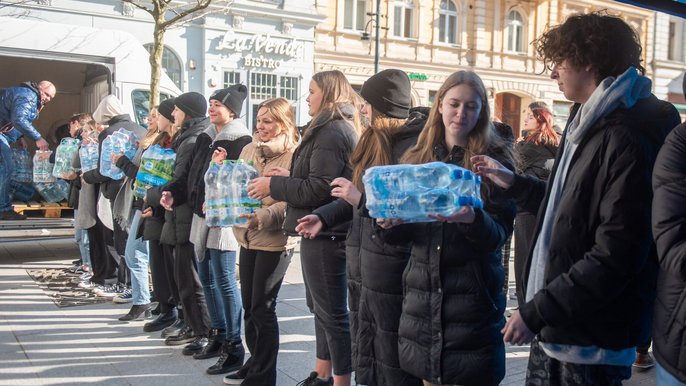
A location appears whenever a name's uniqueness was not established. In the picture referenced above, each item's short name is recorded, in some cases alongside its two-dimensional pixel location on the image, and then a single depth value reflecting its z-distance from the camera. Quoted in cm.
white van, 901
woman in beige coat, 432
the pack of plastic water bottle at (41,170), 943
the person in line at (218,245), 490
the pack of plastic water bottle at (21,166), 1002
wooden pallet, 966
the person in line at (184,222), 529
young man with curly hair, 216
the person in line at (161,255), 575
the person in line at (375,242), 306
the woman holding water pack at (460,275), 268
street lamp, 2092
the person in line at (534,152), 570
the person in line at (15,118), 930
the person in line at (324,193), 396
